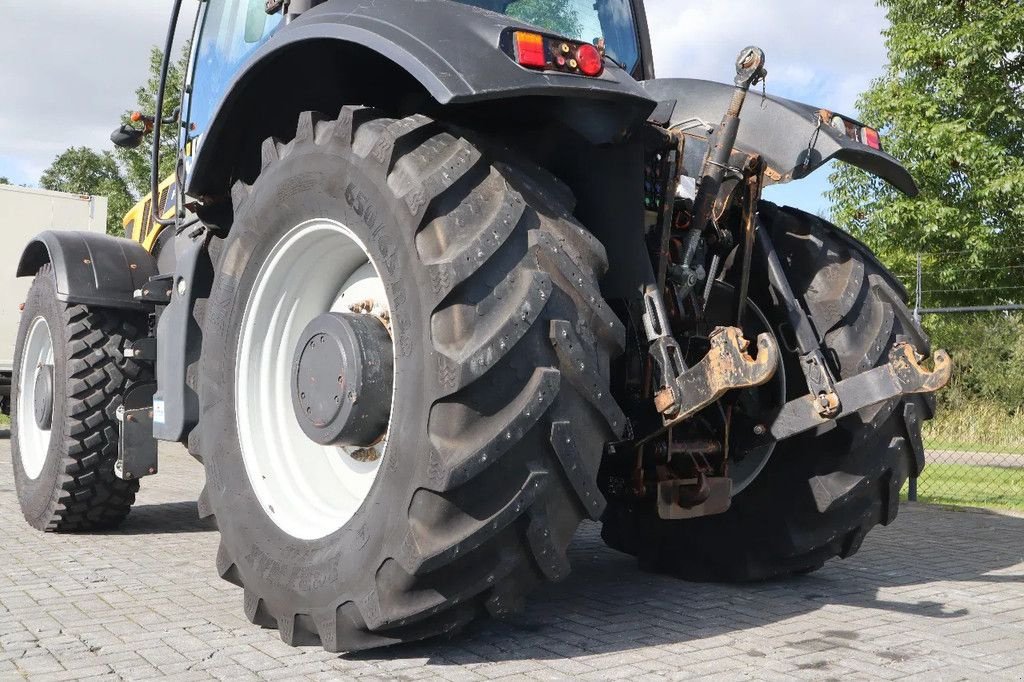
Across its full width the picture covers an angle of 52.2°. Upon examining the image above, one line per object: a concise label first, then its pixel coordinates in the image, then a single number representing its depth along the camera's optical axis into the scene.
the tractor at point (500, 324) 2.89
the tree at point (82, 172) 43.26
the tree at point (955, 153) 14.77
